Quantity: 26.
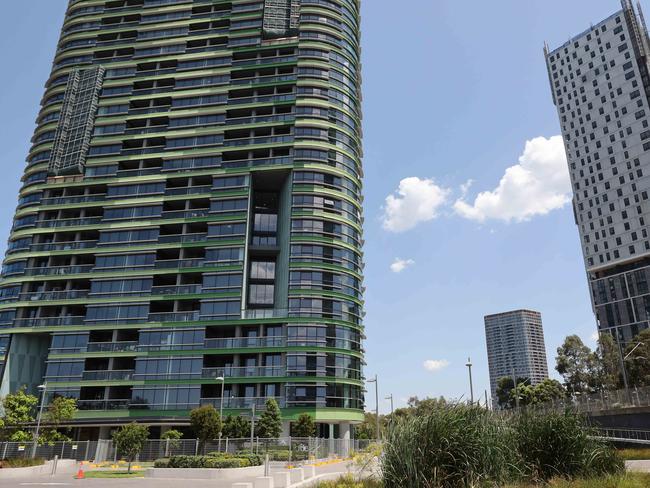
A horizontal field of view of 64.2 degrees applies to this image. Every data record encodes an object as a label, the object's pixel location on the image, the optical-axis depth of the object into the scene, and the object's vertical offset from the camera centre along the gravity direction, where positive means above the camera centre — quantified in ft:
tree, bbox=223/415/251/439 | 168.31 +0.74
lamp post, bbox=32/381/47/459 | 151.78 -4.23
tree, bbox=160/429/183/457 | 154.10 -2.98
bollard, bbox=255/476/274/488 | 64.08 -6.19
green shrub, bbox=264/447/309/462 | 144.87 -7.02
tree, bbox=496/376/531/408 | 384.88 +30.58
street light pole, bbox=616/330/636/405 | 154.43 +8.94
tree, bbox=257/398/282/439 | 172.65 +2.32
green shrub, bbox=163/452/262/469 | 107.14 -6.43
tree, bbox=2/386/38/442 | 160.56 +5.26
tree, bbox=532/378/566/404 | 326.03 +22.84
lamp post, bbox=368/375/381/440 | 155.02 +11.70
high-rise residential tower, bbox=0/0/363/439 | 208.95 +90.26
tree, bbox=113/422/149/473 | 134.62 -2.30
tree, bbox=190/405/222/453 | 148.05 +1.48
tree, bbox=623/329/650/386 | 243.81 +29.89
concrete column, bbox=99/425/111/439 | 207.19 -0.90
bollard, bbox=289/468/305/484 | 82.09 -7.00
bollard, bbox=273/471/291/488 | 74.84 -7.16
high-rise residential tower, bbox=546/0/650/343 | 357.00 +187.36
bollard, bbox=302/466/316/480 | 91.97 -7.43
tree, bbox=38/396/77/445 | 171.67 +4.92
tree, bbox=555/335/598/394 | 272.92 +32.24
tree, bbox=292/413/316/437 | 184.85 +0.78
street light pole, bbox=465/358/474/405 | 90.08 +9.97
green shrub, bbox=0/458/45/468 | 116.67 -7.13
